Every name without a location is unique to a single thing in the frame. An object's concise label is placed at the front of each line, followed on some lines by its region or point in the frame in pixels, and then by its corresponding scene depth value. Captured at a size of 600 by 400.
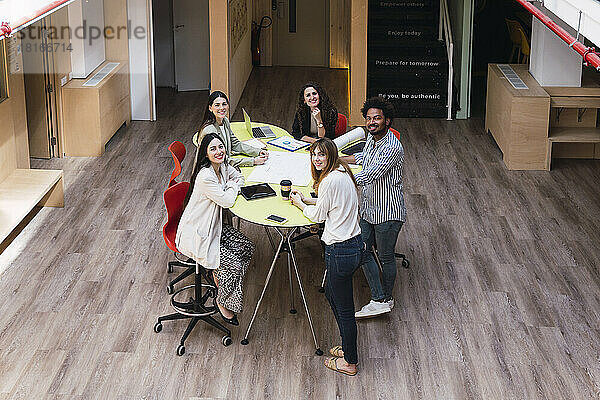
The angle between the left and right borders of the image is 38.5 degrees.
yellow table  5.89
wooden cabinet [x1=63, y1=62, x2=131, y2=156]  9.95
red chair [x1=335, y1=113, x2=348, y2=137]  7.91
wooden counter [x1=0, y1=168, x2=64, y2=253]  7.48
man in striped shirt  6.07
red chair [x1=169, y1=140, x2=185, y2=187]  6.91
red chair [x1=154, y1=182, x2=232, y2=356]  6.16
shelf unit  9.58
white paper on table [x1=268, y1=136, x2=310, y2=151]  7.43
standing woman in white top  5.37
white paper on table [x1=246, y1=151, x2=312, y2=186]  6.68
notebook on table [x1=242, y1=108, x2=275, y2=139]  7.79
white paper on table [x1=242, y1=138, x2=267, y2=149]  7.42
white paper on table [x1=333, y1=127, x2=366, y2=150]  7.05
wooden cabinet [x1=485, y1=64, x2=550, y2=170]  9.48
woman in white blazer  5.83
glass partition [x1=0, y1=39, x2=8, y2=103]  8.09
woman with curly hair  7.54
